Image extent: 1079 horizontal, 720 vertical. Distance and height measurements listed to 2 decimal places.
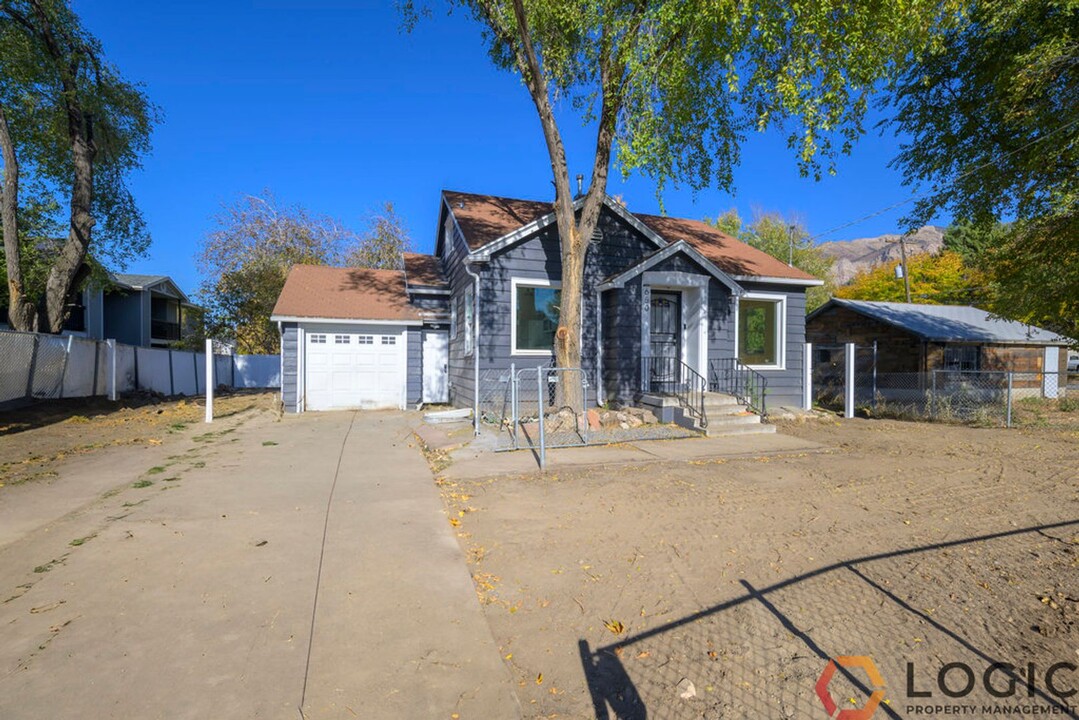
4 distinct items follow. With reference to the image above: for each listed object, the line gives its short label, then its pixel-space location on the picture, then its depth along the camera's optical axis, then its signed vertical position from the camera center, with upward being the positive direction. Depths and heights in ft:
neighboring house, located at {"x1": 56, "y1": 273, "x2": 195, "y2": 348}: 87.45 +8.72
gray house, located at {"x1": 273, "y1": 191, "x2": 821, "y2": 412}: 36.14 +3.80
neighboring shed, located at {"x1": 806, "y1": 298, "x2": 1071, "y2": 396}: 63.46 +3.09
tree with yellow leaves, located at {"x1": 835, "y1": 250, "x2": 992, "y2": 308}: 99.35 +16.49
